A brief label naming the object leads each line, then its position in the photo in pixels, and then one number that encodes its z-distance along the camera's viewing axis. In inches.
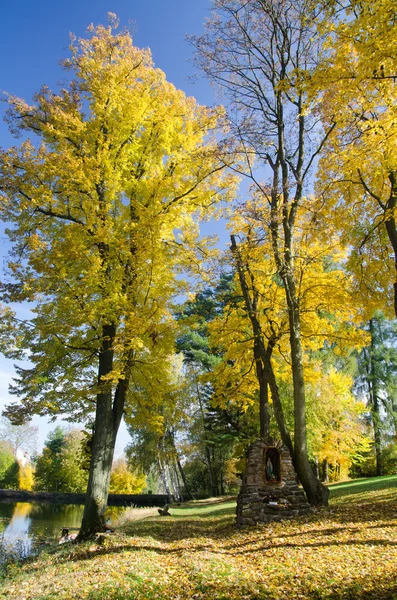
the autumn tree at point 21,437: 1758.1
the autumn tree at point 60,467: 1343.5
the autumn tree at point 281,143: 346.3
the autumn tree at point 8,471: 1525.6
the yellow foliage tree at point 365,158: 154.3
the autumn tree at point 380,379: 855.7
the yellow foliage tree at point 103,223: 315.9
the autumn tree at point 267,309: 401.4
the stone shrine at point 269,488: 314.5
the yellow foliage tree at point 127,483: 1176.8
